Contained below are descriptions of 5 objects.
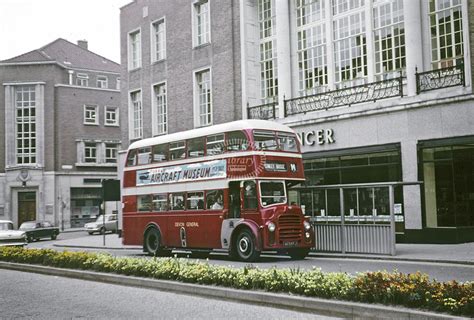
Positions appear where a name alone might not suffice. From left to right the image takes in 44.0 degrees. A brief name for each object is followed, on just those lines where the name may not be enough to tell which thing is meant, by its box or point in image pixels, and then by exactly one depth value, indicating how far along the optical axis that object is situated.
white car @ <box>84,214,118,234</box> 44.53
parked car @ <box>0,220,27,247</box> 30.09
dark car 39.19
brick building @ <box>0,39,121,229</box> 55.34
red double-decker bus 17.50
